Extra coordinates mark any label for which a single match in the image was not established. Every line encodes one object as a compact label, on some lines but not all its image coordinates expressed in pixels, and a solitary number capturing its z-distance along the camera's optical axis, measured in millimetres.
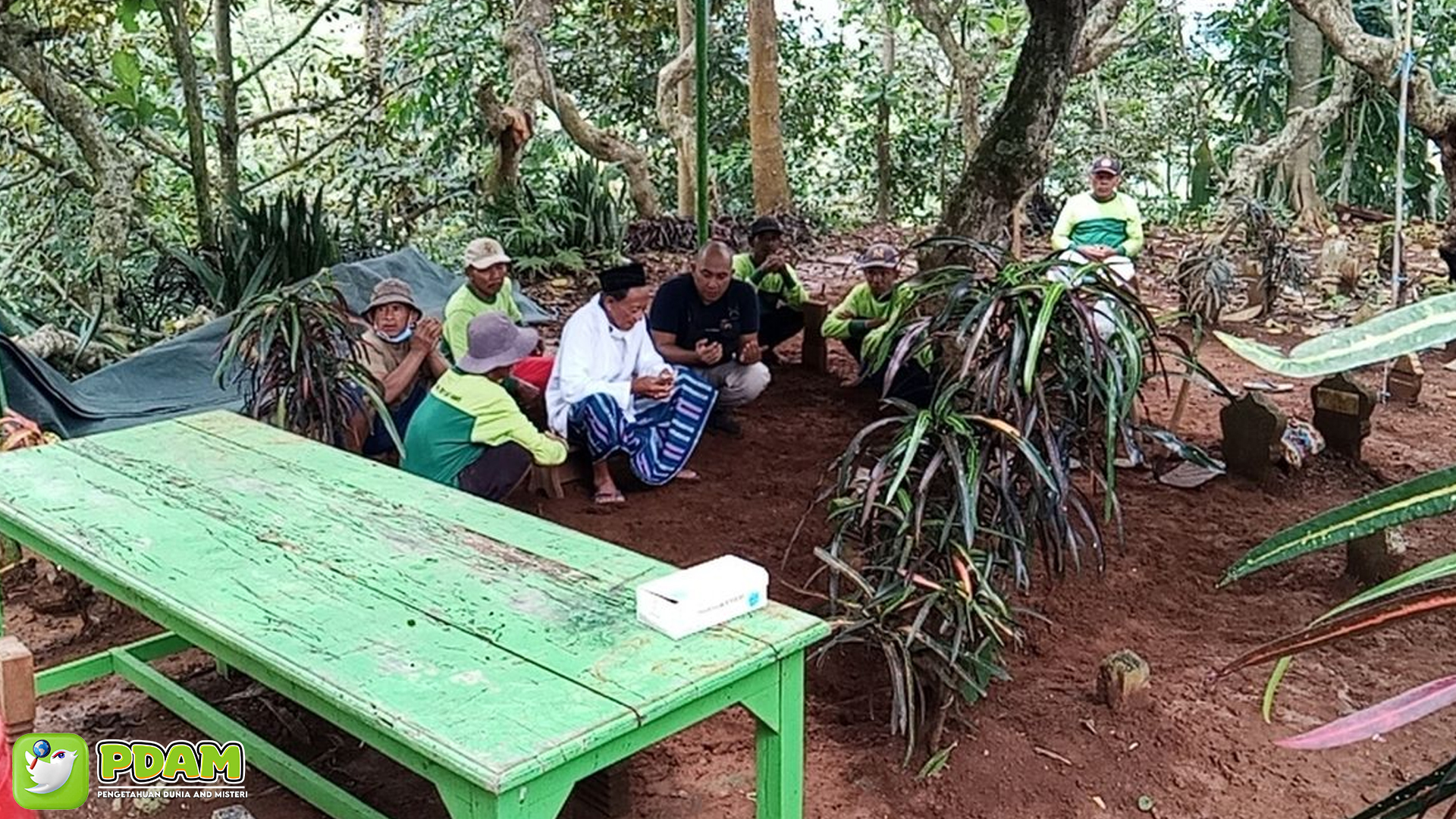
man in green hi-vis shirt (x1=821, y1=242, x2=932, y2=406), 4887
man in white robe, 3943
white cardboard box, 1787
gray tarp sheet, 3873
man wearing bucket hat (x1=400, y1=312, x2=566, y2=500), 3404
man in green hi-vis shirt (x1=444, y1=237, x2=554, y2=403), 4215
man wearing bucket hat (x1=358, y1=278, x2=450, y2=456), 3822
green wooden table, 1551
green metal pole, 5531
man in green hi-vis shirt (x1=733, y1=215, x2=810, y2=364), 5328
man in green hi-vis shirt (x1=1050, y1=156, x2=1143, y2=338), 5508
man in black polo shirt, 4516
